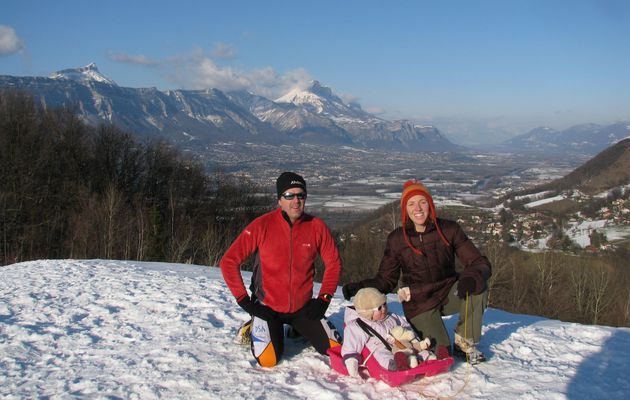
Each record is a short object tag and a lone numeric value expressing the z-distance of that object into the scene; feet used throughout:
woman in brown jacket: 14.07
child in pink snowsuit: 12.56
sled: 12.07
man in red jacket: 14.39
